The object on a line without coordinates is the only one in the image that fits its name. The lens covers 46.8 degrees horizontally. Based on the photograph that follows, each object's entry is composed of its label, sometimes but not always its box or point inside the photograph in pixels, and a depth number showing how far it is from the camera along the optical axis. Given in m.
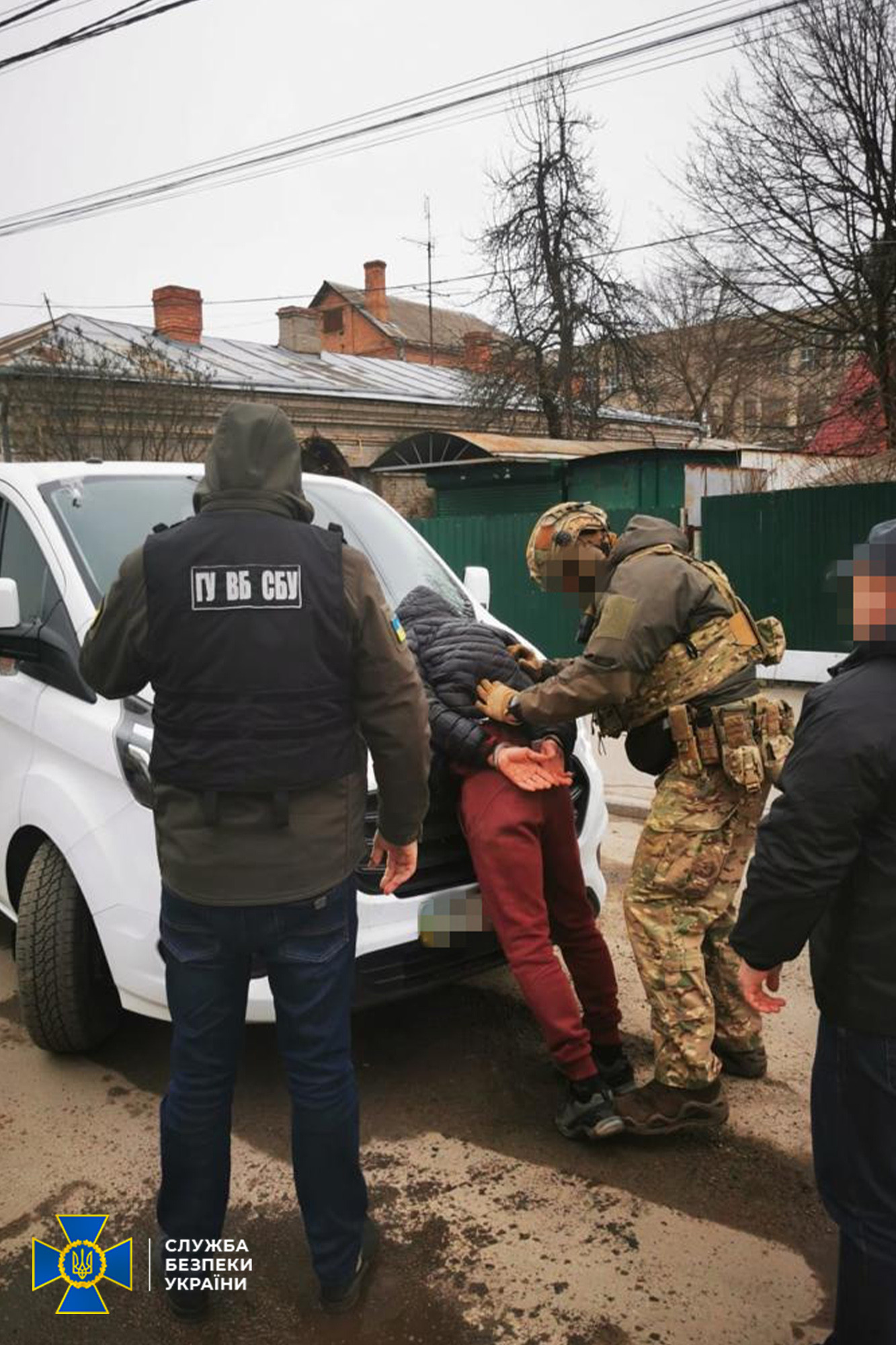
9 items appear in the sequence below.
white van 2.92
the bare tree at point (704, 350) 16.11
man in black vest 2.05
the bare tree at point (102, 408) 15.55
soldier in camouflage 2.83
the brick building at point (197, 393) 15.69
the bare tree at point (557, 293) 20.83
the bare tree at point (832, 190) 14.07
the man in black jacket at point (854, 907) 1.74
